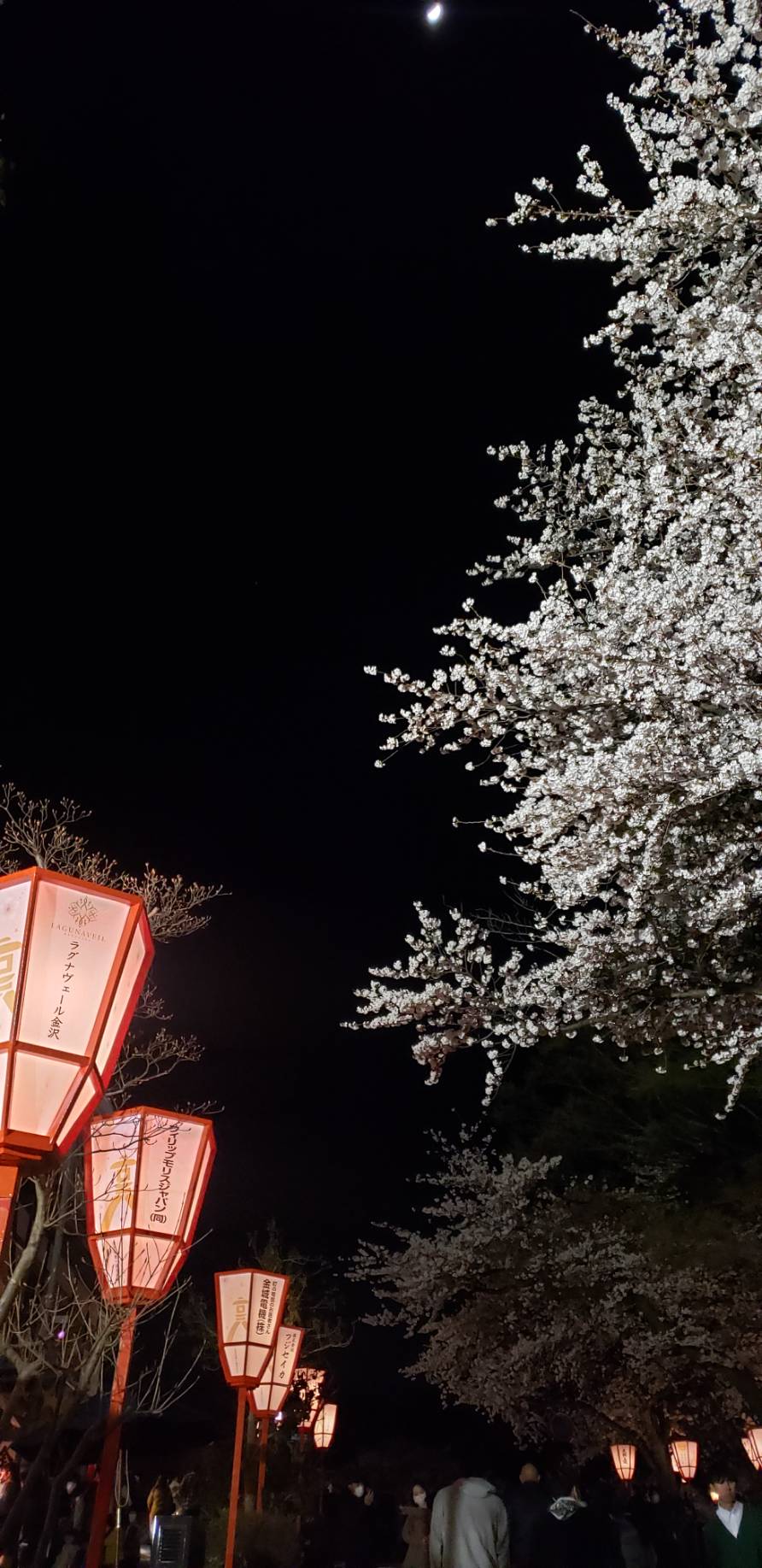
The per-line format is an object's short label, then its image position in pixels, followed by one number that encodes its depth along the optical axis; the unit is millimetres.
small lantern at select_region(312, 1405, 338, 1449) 21469
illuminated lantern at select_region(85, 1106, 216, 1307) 8336
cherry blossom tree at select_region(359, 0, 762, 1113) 6047
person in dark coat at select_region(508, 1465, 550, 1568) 8062
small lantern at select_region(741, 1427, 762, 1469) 15812
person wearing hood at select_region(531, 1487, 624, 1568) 8172
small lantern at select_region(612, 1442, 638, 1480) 20994
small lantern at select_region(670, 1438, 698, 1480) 19562
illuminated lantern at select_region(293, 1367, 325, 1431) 26203
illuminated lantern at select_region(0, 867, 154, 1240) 4426
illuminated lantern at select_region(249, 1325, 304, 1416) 15932
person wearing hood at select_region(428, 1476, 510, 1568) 7012
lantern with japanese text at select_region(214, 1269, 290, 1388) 12594
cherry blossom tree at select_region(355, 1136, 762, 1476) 18062
